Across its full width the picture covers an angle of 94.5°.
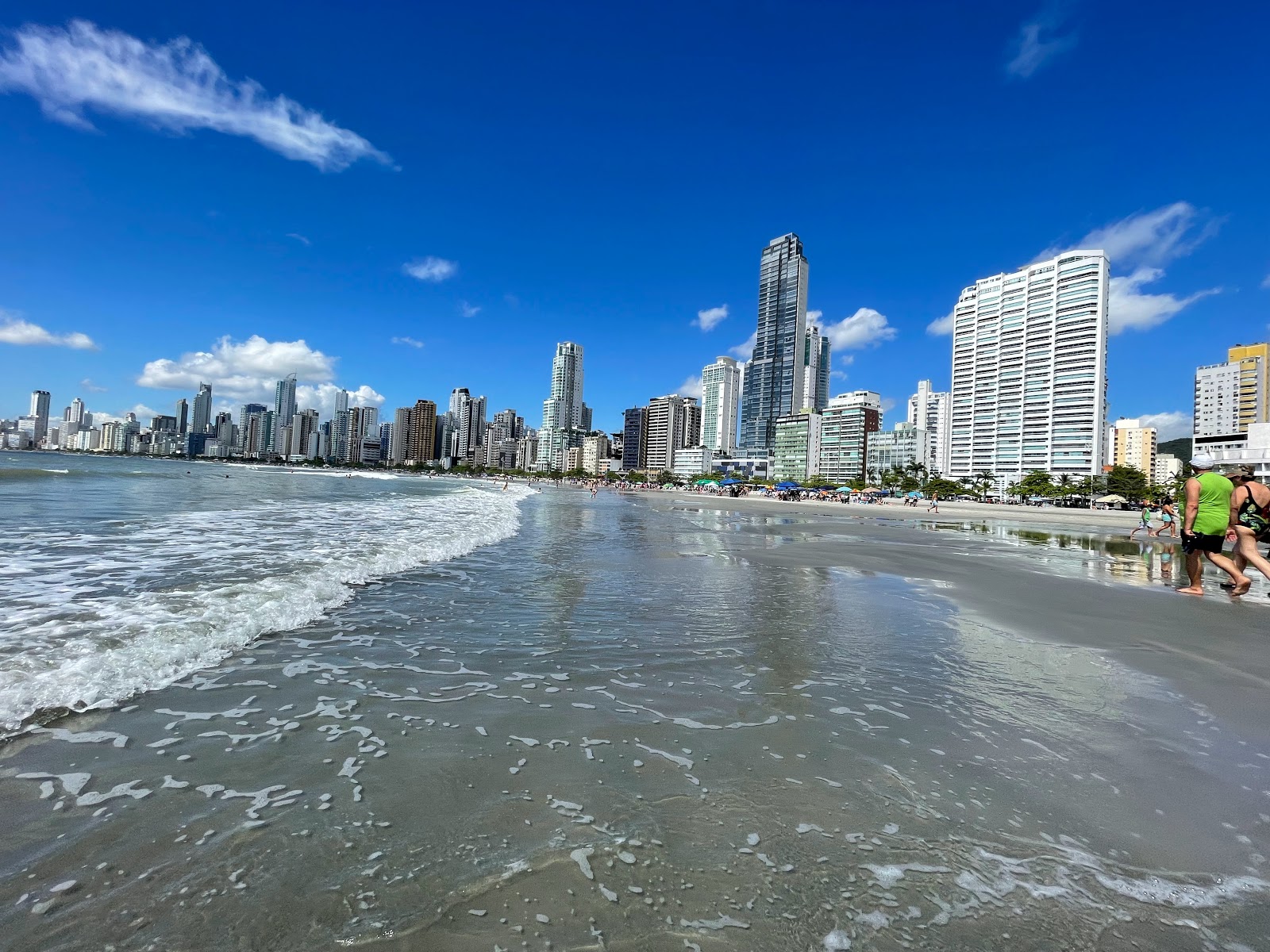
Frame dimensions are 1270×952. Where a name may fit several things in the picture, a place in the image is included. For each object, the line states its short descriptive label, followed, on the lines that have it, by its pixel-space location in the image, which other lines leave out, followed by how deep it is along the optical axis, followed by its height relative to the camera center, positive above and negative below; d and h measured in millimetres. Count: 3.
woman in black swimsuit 8984 -79
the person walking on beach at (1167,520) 18166 -631
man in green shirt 9055 -130
